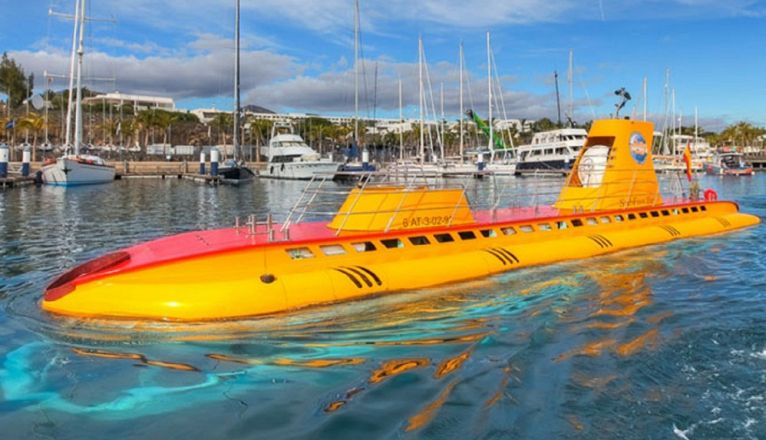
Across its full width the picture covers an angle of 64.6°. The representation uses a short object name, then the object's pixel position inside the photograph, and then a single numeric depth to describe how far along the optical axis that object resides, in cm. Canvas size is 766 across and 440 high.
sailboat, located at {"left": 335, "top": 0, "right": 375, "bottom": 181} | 7193
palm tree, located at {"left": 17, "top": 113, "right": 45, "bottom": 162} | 9394
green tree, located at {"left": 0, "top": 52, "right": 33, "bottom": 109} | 11712
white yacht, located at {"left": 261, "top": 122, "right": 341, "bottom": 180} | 8244
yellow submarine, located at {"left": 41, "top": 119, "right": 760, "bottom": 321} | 1222
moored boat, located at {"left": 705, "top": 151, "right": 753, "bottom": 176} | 10488
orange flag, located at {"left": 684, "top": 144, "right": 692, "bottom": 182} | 2879
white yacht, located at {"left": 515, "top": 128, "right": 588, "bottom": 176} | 9294
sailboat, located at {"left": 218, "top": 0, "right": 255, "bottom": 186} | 7497
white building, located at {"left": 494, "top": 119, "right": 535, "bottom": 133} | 18582
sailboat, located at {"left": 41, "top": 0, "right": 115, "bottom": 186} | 6022
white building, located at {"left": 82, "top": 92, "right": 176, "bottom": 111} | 17086
